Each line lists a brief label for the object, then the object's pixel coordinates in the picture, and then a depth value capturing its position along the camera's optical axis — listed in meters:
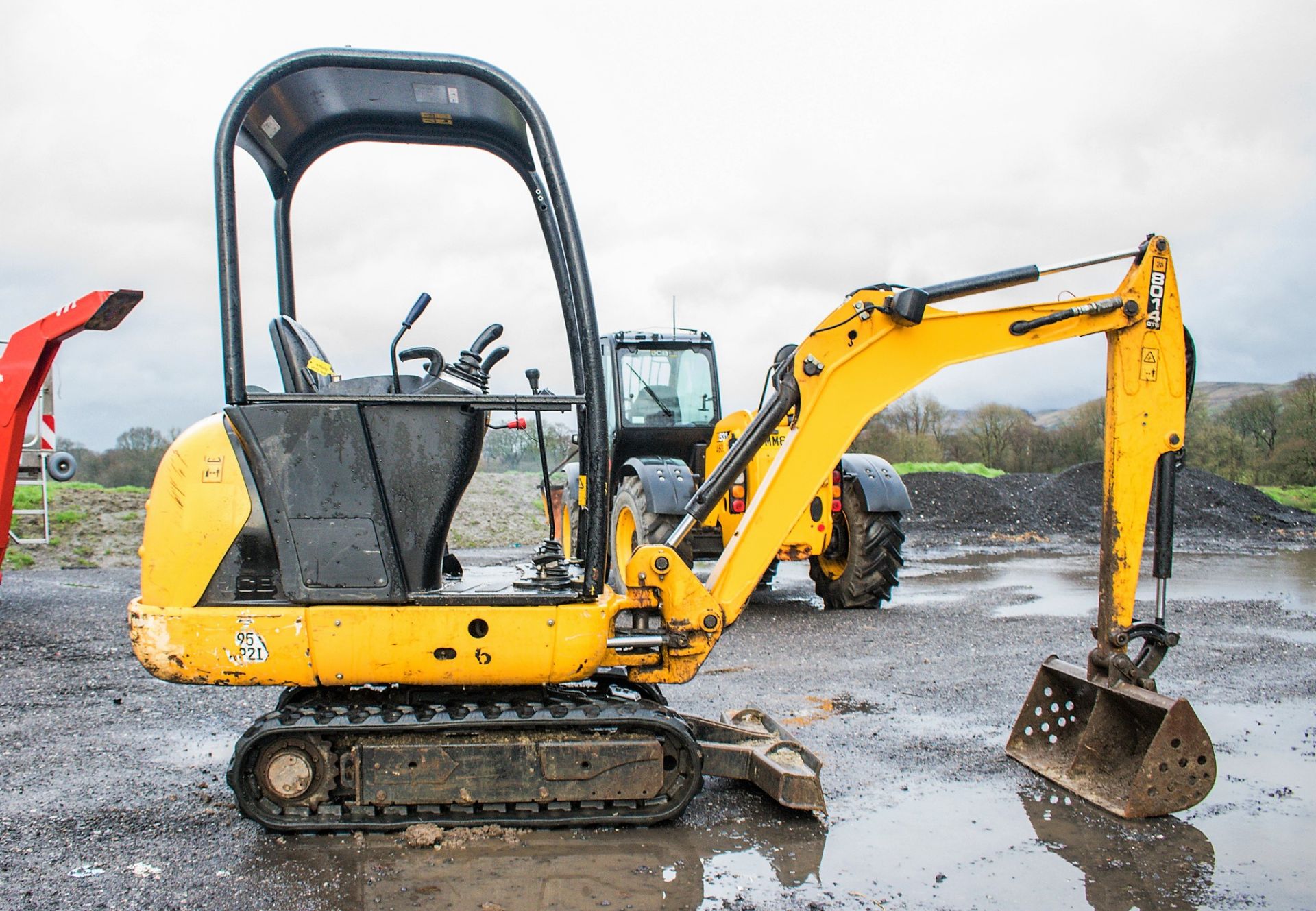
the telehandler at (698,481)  8.98
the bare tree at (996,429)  30.83
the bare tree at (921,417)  30.92
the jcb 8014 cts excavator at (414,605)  3.74
